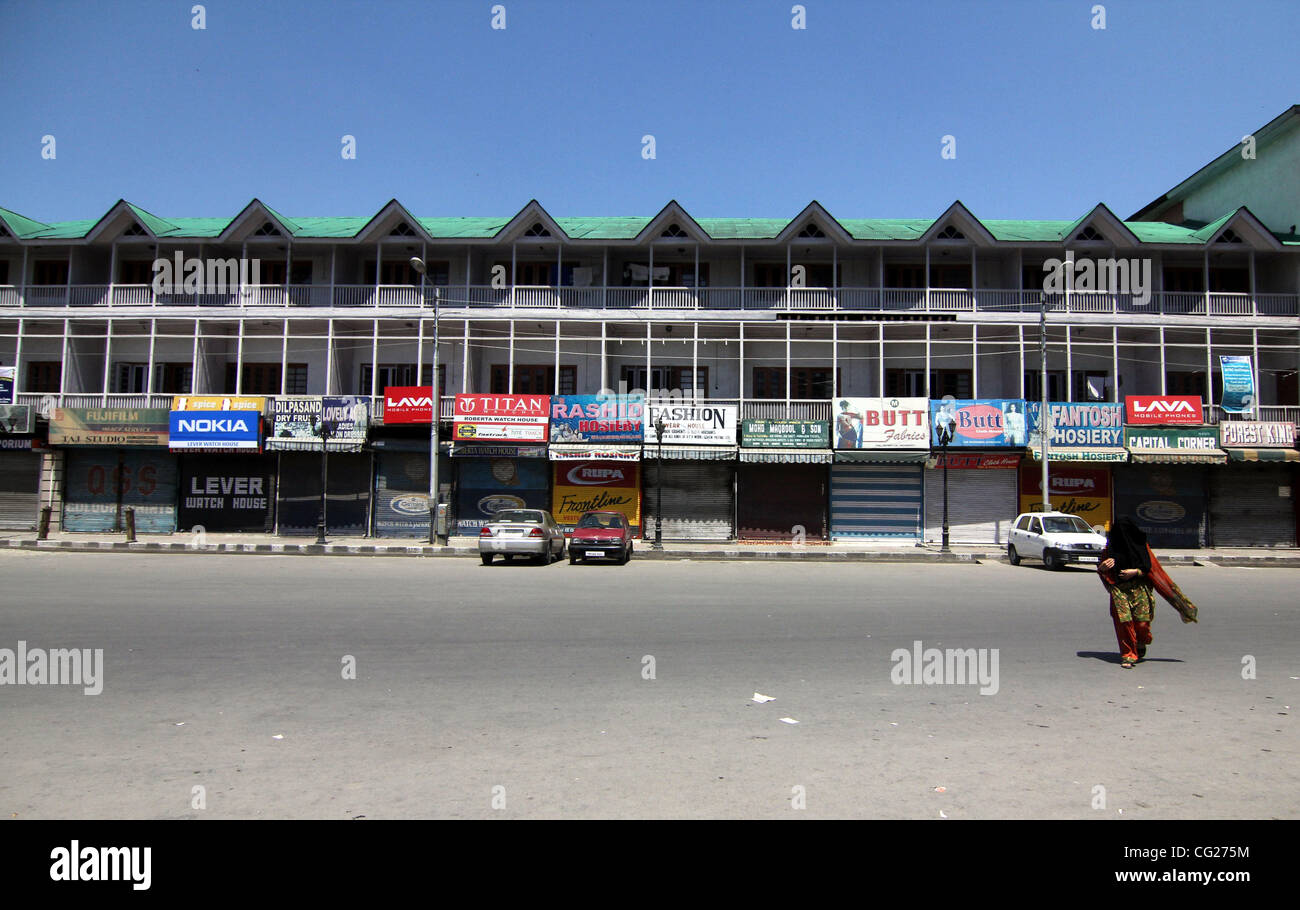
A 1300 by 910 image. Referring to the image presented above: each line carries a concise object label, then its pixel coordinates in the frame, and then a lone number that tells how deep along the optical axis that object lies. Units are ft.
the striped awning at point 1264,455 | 88.38
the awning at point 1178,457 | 89.30
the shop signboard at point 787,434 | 91.50
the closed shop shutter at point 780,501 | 94.02
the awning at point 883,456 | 90.74
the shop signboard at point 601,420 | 91.71
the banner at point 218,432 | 92.17
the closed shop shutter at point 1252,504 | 93.20
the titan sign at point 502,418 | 92.12
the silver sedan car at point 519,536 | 68.23
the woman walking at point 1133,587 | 27.48
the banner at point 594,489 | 94.94
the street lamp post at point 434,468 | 84.58
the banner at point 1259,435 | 90.33
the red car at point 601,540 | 70.49
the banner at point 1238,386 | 91.25
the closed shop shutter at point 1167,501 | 93.45
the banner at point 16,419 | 93.66
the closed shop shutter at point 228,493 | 95.81
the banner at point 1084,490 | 93.86
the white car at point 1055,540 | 68.64
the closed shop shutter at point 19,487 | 95.61
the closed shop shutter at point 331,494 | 94.84
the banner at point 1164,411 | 90.84
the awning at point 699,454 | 90.58
